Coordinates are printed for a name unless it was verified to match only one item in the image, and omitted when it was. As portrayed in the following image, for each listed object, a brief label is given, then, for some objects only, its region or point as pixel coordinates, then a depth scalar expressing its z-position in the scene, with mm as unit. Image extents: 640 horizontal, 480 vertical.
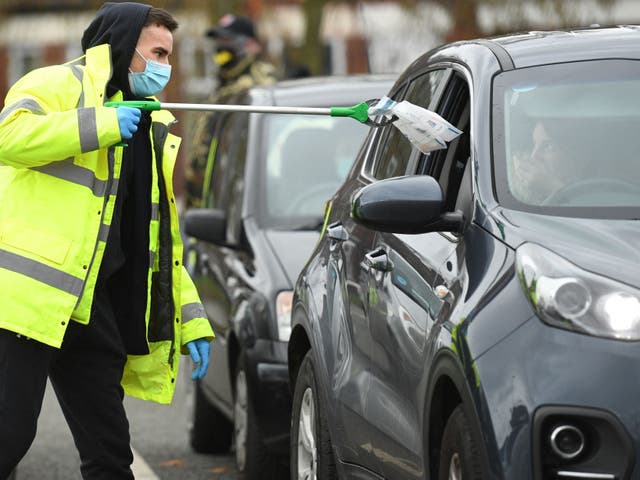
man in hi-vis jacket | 11281
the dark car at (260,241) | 15461
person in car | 9820
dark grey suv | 8242
